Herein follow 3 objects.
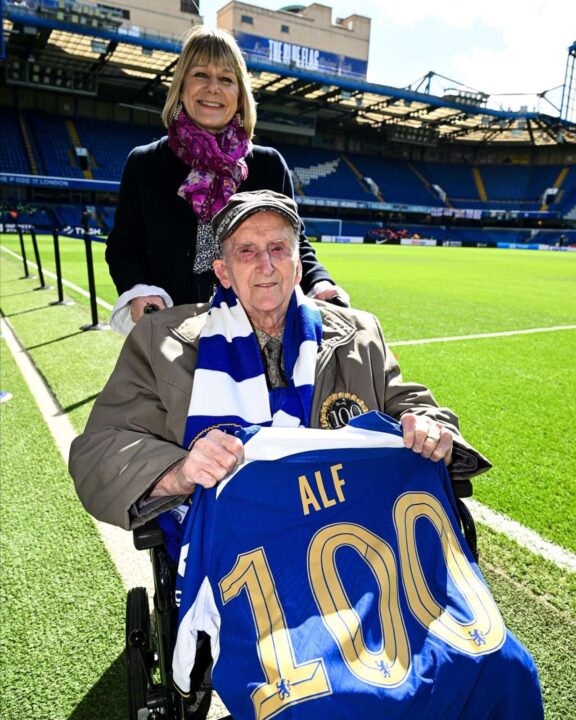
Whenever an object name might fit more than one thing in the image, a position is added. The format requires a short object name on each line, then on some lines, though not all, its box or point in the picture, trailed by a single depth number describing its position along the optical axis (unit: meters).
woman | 2.16
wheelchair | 1.33
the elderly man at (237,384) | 1.43
